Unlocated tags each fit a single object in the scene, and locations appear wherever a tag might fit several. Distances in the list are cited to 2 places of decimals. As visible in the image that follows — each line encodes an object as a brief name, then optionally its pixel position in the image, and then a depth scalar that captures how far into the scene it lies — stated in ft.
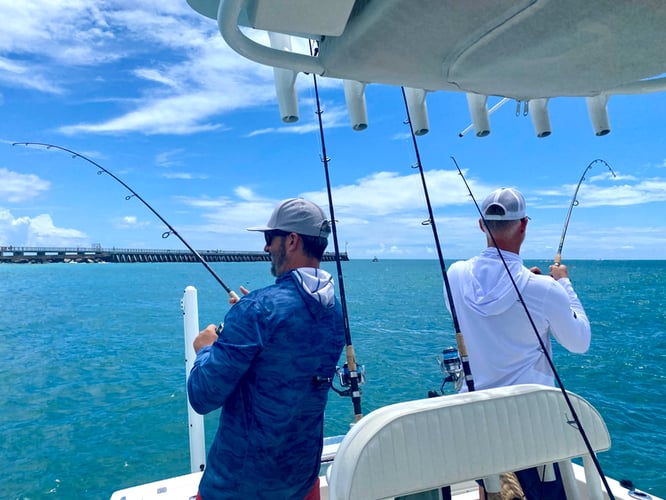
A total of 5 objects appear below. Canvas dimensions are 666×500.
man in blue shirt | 4.52
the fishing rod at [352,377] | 8.54
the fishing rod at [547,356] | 5.05
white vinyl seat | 4.26
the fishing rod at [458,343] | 7.35
